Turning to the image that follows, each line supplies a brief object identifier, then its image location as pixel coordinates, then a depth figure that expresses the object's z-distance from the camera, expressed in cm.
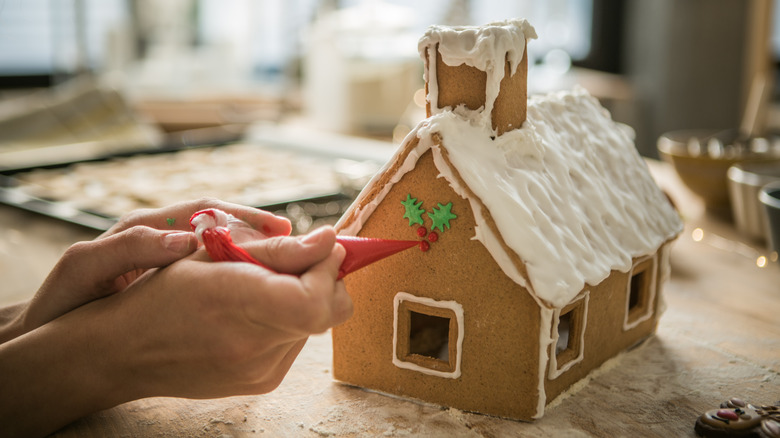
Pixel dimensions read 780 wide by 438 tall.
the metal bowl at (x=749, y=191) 168
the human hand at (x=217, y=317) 79
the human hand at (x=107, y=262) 89
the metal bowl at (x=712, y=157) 192
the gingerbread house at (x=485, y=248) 94
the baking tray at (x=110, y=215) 178
